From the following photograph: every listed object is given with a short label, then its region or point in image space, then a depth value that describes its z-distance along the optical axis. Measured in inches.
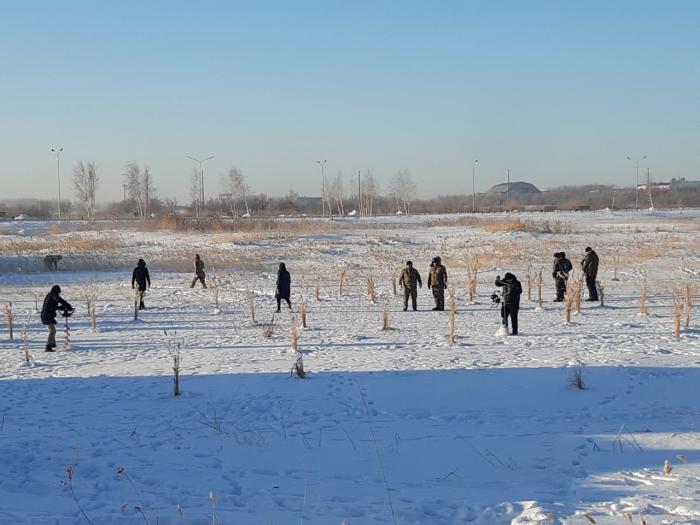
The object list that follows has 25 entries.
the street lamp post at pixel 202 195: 3586.4
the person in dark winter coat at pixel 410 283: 772.6
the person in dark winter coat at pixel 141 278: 829.8
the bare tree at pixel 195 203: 4312.7
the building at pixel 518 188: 6899.6
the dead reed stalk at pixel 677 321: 567.8
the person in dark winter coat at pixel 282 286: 794.8
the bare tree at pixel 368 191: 4790.8
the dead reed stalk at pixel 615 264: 1072.9
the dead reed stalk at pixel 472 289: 844.0
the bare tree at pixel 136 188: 4299.2
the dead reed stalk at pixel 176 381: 414.6
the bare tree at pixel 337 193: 4987.7
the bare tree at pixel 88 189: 4045.3
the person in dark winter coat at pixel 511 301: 590.2
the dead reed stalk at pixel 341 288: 949.9
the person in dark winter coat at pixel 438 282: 767.1
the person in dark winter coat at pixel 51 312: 580.1
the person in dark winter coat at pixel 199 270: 1019.5
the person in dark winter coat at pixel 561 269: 802.2
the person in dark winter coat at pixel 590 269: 808.9
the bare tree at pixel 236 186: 4456.2
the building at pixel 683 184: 5742.1
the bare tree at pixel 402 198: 5191.9
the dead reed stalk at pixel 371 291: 870.4
